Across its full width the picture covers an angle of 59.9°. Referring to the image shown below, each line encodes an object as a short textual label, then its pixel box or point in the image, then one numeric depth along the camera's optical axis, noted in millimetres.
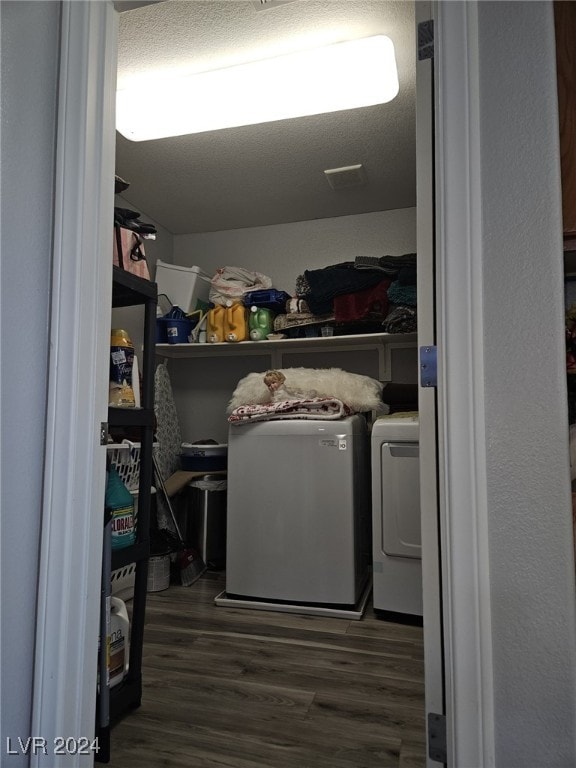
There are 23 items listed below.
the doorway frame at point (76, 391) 1083
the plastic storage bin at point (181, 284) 3459
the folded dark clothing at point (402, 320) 2816
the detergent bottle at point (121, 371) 1525
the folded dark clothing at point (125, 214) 1641
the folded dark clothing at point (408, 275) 2855
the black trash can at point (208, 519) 3111
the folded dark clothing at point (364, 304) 2963
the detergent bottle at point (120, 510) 1497
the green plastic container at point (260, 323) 3178
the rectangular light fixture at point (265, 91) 1958
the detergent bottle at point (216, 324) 3242
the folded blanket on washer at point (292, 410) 2594
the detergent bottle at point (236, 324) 3197
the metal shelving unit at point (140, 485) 1493
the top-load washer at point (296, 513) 2473
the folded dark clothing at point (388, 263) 2875
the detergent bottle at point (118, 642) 1519
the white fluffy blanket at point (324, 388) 2719
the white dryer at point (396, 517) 2332
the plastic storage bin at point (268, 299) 3219
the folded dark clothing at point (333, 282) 2980
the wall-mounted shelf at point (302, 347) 3053
